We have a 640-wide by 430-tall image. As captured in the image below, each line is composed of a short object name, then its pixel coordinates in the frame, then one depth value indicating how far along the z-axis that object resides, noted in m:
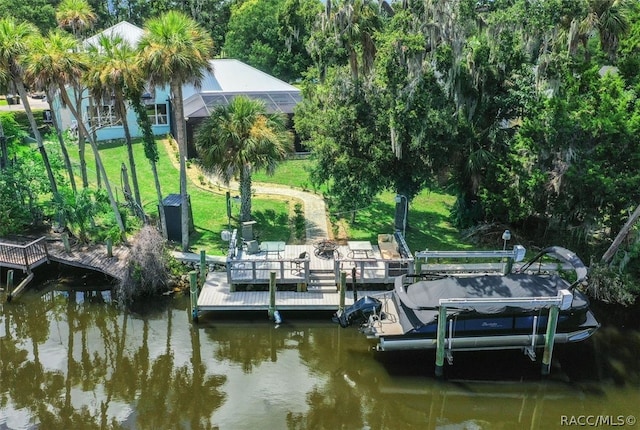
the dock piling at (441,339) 15.38
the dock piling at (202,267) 19.20
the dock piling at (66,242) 20.47
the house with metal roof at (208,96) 34.06
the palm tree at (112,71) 18.41
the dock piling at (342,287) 17.64
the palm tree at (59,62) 18.03
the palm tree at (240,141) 20.41
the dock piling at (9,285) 19.14
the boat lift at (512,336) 15.41
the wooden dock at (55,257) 19.56
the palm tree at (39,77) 18.17
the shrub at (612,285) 18.80
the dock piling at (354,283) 18.17
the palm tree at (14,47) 18.95
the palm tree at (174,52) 17.92
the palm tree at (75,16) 31.64
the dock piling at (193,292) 17.78
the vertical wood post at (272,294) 17.70
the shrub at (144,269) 18.70
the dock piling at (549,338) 15.51
